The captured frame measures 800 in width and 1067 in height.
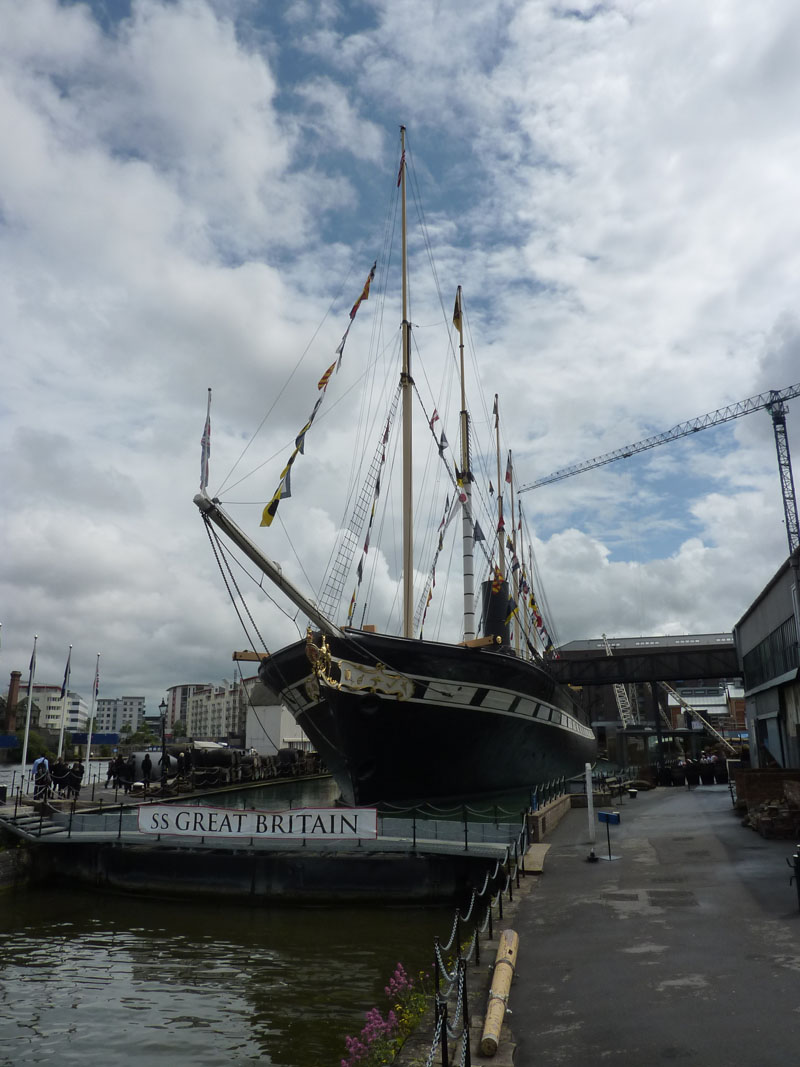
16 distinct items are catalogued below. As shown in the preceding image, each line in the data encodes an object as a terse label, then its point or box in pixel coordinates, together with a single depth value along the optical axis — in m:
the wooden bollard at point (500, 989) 6.22
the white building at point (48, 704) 166.75
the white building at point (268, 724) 77.19
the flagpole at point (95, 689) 31.12
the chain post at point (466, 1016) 5.60
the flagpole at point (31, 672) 27.65
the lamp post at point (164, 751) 29.83
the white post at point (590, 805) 16.83
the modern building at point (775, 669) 23.52
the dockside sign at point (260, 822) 16.41
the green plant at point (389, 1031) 7.09
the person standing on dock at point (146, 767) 30.74
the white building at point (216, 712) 166.50
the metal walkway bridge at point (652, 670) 52.69
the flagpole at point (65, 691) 29.89
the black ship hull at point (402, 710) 21.59
